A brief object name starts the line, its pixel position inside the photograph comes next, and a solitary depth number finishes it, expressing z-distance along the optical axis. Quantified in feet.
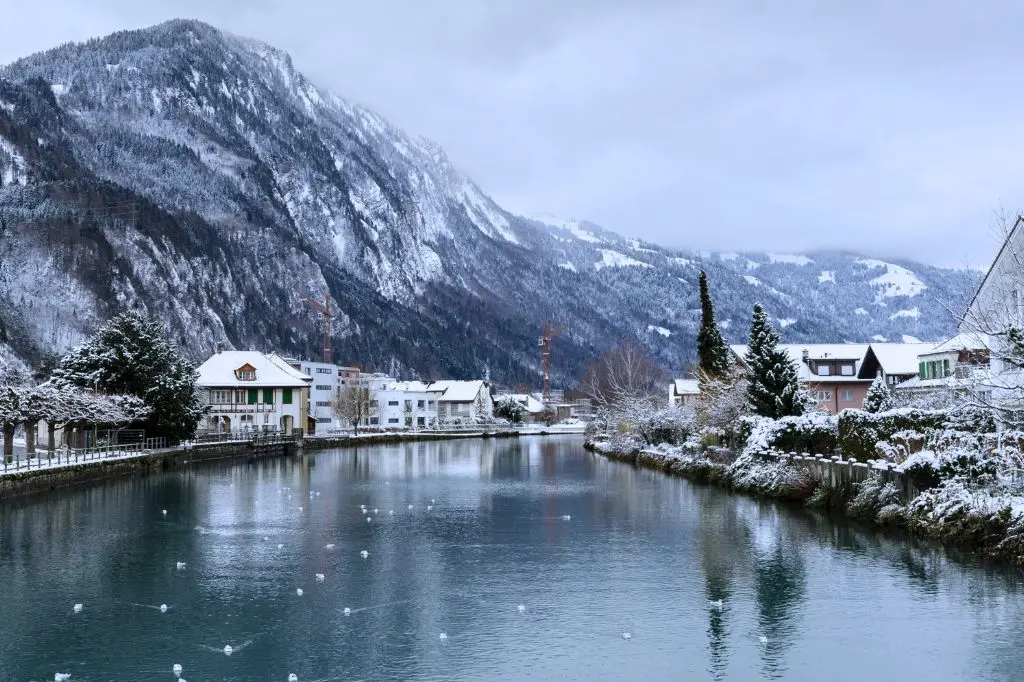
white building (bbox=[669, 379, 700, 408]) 285.88
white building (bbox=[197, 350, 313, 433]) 335.26
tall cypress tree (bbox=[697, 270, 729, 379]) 236.22
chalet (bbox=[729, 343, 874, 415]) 277.44
